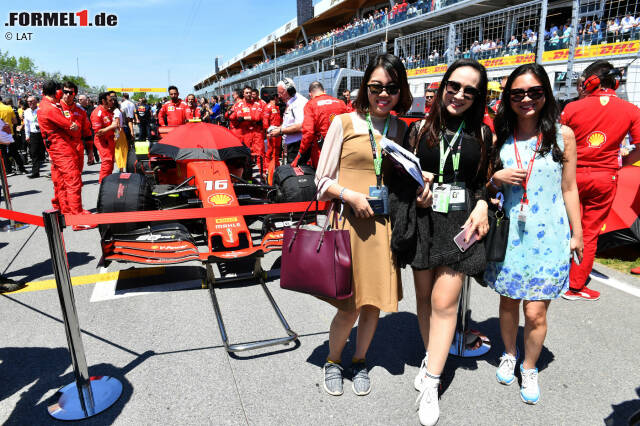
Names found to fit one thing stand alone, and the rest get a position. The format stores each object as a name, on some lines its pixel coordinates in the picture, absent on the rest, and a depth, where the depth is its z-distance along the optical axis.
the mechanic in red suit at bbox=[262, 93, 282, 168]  8.70
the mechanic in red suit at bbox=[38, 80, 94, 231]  5.34
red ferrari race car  3.41
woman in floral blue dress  2.08
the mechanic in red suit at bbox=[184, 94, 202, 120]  10.64
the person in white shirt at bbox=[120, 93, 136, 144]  12.45
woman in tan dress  2.00
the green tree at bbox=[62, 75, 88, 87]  89.79
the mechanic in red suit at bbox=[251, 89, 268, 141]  8.92
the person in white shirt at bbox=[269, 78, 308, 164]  7.04
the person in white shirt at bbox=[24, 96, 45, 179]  10.12
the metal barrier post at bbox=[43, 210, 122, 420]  2.07
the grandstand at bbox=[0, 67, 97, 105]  24.70
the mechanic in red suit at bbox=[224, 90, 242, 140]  8.79
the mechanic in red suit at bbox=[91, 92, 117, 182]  7.23
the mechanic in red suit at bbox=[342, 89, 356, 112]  10.38
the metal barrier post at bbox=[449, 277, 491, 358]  2.68
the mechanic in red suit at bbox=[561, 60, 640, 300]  3.21
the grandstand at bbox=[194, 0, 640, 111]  8.07
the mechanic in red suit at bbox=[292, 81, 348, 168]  5.74
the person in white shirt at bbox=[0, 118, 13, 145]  5.05
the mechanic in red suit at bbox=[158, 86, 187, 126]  10.45
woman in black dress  1.97
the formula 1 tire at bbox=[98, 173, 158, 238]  4.38
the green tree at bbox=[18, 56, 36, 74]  74.44
